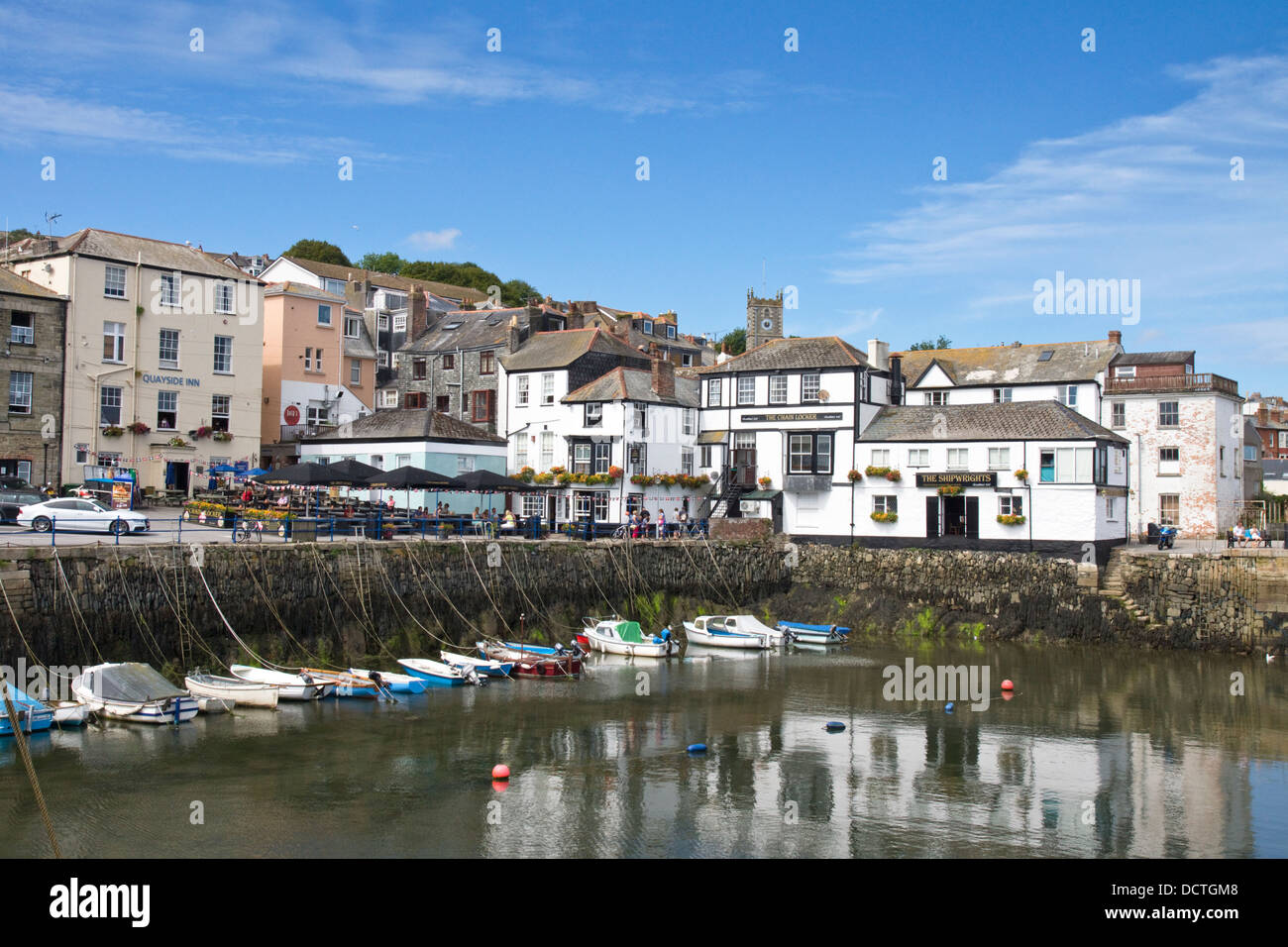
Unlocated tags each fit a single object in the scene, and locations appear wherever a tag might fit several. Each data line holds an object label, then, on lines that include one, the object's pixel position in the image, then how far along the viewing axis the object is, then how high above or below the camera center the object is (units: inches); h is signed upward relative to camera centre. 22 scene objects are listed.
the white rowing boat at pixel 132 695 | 978.7 -173.0
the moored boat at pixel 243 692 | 1063.0 -181.4
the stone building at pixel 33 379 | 1739.7 +208.2
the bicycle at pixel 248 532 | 1317.7 -28.6
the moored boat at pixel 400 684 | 1181.7 -189.4
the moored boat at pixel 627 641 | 1499.8 -179.3
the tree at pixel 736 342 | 4479.8 +749.2
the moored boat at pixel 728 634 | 1603.1 -179.1
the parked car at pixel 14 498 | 1428.4 +11.1
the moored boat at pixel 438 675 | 1240.8 -187.8
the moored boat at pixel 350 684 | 1131.9 -183.9
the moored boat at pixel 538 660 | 1315.2 -181.6
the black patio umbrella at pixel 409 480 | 1562.5 +45.6
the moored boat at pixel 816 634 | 1653.5 -181.8
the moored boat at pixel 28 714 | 913.5 -178.6
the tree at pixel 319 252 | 4141.2 +996.9
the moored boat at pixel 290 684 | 1086.4 -176.8
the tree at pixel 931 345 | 5073.8 +837.4
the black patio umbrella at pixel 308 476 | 1505.9 +47.5
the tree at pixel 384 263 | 4384.8 +1010.6
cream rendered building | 1829.5 +278.3
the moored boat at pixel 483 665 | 1291.8 -184.4
